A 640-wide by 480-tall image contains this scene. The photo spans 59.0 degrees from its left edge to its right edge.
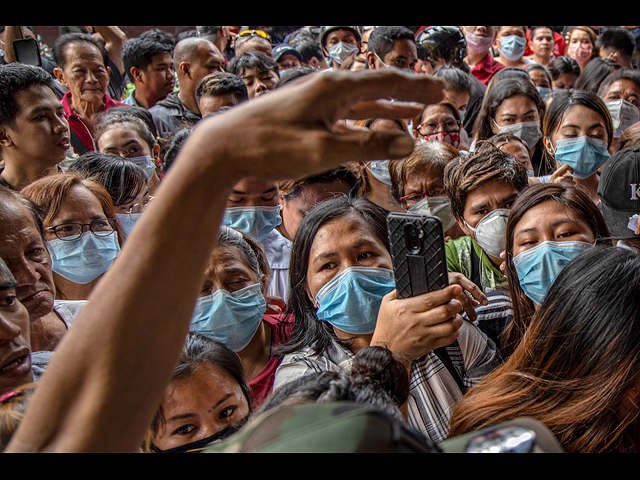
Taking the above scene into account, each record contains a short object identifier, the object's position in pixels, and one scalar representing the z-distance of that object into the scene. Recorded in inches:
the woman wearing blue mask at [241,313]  95.5
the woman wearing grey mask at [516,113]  181.0
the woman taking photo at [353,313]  77.0
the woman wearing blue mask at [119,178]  130.5
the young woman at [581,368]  60.9
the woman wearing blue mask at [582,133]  156.7
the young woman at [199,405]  69.6
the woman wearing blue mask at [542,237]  97.5
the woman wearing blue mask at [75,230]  110.1
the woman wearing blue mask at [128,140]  152.7
